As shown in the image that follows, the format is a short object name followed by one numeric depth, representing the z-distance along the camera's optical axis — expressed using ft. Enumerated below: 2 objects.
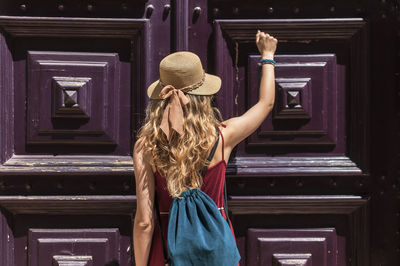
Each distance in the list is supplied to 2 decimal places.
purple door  16.56
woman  14.36
